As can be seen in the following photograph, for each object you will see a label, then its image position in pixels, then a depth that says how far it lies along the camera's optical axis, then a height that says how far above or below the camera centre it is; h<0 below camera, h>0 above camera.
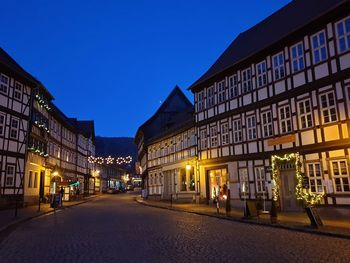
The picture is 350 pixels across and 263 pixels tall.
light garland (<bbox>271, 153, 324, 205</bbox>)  18.72 +0.61
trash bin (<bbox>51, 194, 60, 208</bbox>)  26.50 -0.28
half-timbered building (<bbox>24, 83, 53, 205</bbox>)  30.77 +4.67
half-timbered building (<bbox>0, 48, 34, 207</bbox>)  26.98 +6.01
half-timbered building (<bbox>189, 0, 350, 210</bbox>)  17.59 +5.57
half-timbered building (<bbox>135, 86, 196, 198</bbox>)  34.81 +5.60
